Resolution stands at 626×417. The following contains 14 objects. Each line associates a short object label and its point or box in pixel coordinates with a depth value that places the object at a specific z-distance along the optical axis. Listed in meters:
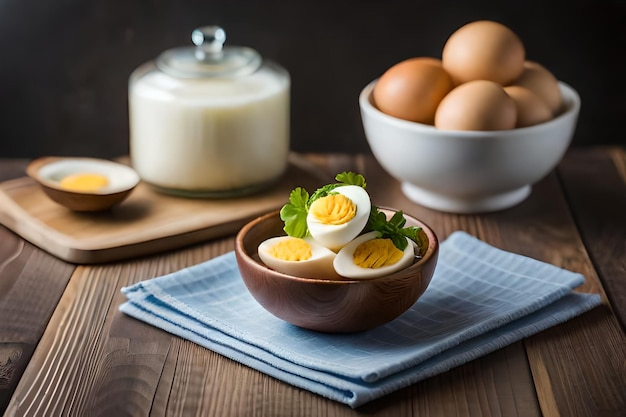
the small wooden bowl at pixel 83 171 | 0.88
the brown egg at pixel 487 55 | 0.89
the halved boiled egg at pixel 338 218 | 0.71
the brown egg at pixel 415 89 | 0.88
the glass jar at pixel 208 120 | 0.90
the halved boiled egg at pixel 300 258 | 0.71
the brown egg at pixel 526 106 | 0.88
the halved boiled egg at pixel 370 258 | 0.71
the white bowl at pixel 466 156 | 0.88
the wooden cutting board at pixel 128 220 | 0.84
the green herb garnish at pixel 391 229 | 0.72
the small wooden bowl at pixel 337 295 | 0.70
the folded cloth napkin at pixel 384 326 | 0.69
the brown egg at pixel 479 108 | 0.86
